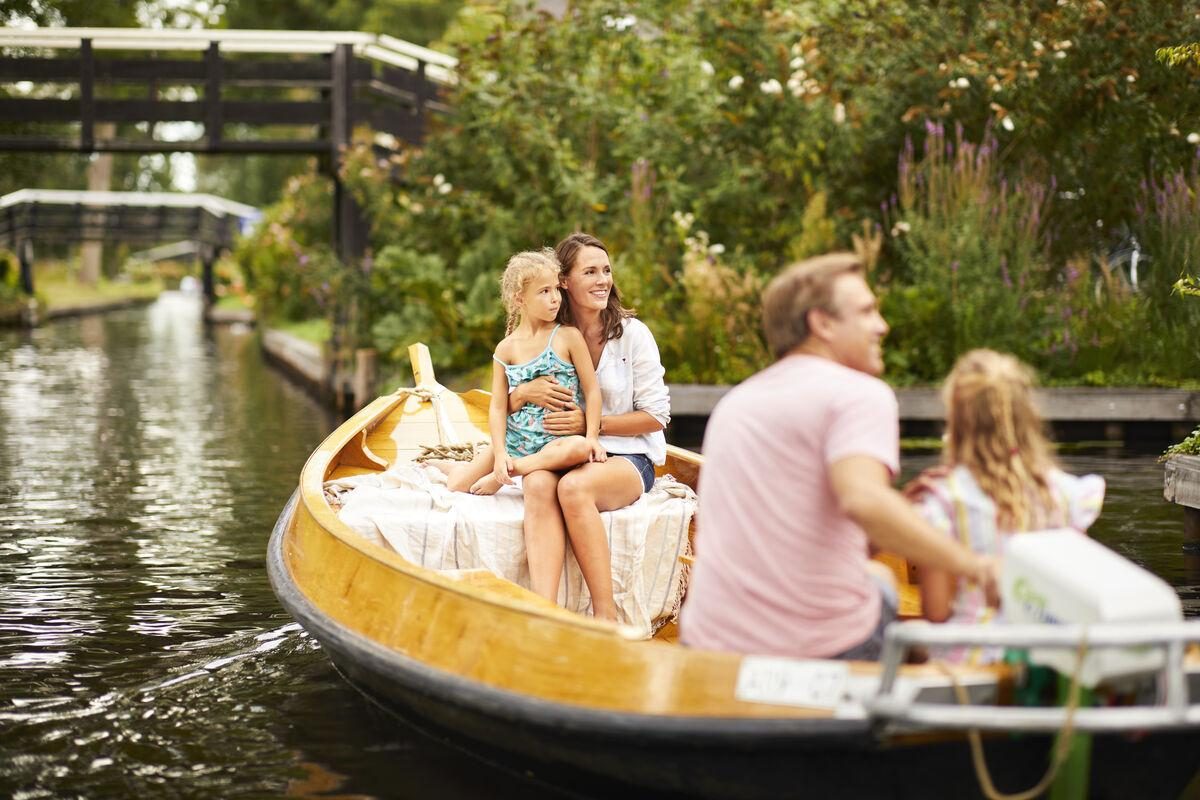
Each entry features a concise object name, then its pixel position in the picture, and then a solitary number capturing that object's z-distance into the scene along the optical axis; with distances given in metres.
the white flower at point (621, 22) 13.76
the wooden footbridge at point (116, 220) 36.81
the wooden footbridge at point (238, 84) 15.60
